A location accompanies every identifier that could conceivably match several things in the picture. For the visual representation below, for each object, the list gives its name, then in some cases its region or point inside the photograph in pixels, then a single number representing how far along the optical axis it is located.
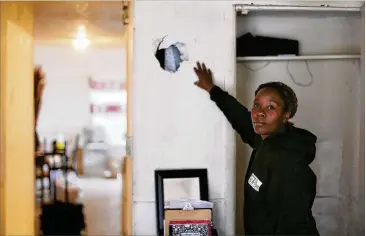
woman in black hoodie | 2.43
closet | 3.20
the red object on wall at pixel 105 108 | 9.94
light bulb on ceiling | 5.30
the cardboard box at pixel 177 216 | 2.63
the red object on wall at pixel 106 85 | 9.73
